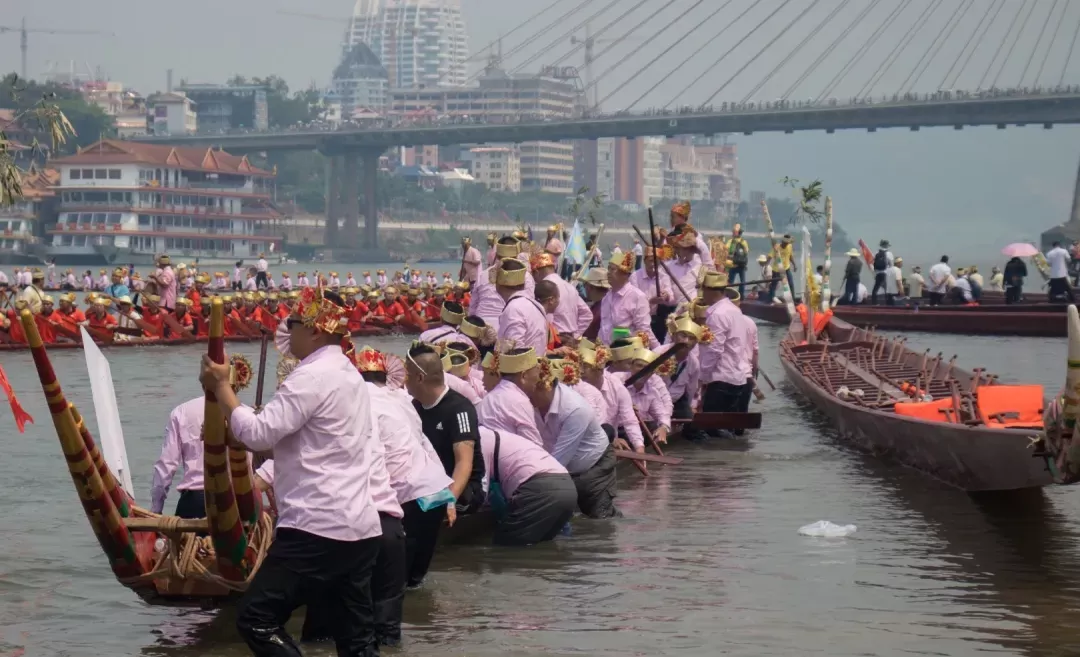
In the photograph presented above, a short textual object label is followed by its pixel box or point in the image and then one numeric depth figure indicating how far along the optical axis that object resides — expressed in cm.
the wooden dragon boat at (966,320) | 3666
